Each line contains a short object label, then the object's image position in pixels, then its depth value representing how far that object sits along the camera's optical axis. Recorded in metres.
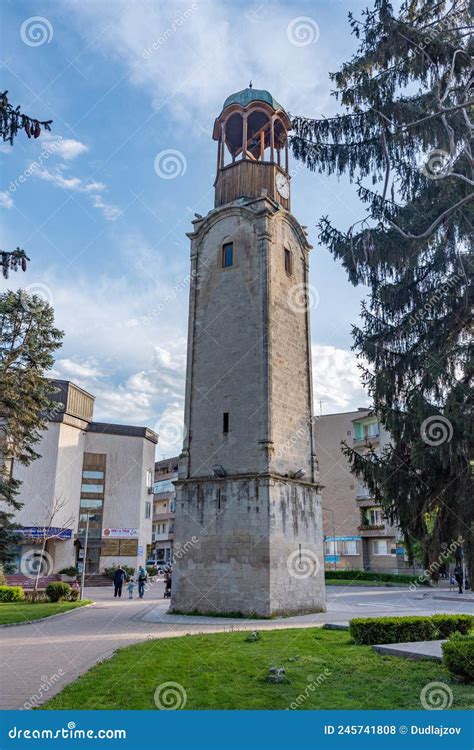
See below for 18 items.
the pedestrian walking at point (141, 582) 28.56
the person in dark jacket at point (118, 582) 28.64
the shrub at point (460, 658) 8.34
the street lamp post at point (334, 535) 51.44
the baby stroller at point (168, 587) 28.08
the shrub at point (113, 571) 40.97
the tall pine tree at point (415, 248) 10.01
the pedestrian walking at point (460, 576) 29.23
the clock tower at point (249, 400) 18.88
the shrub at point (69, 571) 37.69
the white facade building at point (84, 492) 39.34
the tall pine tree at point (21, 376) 19.70
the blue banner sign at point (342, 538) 50.25
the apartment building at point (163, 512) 68.81
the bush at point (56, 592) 24.97
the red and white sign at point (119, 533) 42.78
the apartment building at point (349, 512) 47.41
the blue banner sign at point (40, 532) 38.31
